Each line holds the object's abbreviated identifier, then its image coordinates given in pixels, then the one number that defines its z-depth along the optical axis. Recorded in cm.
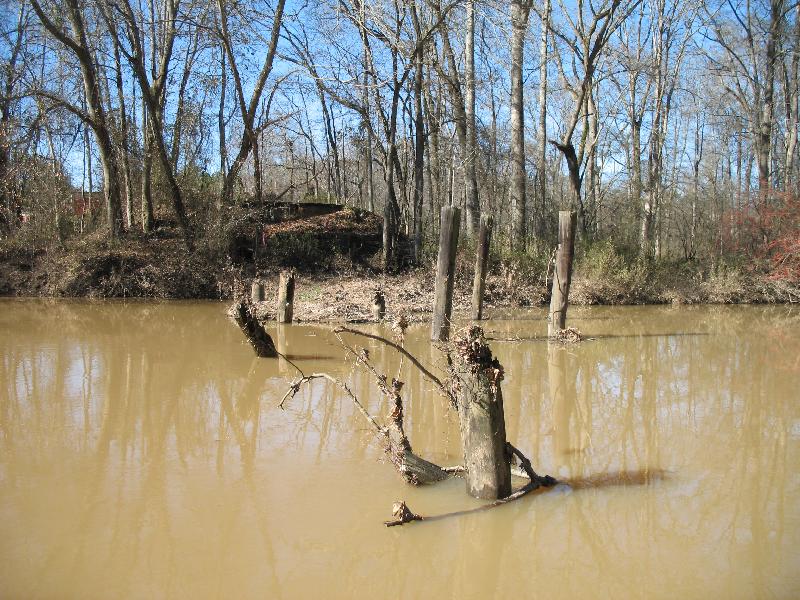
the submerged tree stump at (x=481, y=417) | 461
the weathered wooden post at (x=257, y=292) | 1577
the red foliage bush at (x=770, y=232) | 1967
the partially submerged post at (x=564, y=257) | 1204
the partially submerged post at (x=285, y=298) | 1385
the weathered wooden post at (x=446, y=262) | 1109
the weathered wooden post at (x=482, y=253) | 1322
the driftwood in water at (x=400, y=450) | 510
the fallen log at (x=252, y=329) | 984
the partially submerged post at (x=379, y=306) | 1449
